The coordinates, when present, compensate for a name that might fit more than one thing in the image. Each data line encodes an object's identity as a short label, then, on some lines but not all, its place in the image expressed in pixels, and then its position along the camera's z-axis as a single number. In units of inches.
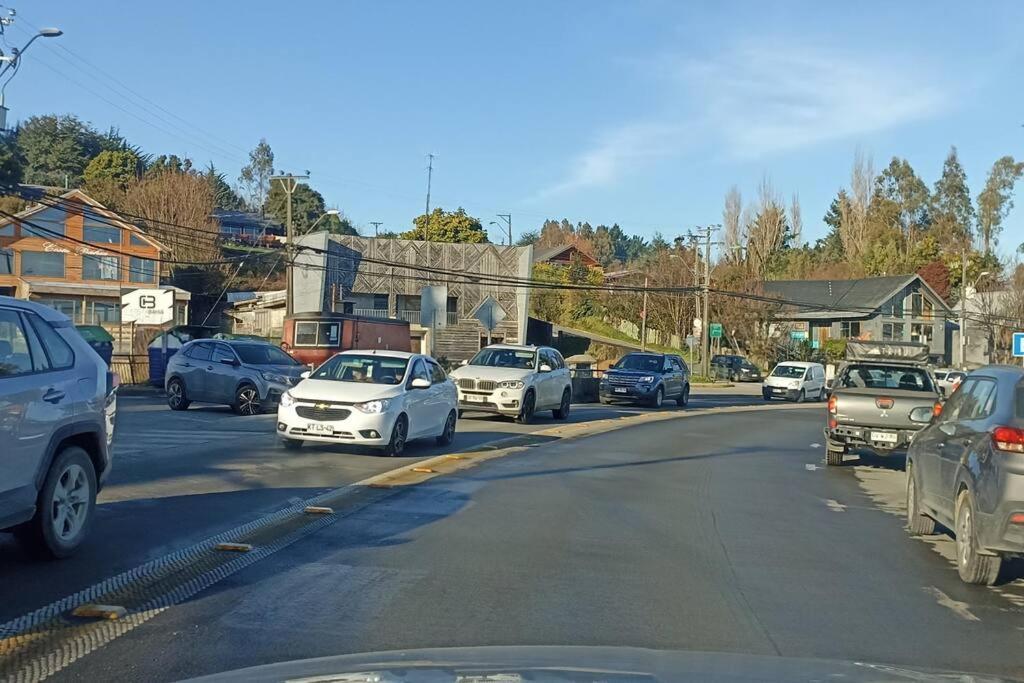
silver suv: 276.4
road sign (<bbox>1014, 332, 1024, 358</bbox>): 1447.3
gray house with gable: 2925.7
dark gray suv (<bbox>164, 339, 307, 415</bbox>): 897.5
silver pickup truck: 645.9
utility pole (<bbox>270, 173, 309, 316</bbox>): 1624.0
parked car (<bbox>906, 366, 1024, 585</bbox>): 304.8
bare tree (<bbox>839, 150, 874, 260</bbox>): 3767.2
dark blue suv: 1317.7
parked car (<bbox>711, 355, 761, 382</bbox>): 2531.7
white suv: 934.4
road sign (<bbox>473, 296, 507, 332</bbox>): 1146.7
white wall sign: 1336.1
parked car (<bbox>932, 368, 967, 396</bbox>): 1897.6
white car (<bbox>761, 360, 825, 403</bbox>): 1768.0
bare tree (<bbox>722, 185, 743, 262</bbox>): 3585.1
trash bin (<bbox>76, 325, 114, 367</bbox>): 1288.1
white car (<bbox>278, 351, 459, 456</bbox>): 600.1
